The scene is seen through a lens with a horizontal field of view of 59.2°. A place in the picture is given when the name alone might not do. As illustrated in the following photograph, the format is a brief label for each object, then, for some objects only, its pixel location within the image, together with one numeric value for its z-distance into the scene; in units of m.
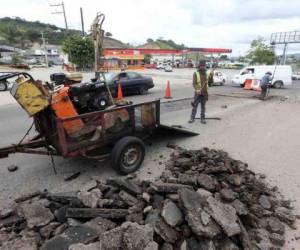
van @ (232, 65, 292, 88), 21.48
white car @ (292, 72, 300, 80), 36.94
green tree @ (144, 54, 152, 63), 67.44
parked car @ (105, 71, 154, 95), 14.22
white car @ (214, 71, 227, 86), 22.09
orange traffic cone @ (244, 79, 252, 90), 19.49
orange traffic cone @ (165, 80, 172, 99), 14.26
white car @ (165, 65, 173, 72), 46.49
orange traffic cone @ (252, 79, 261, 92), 18.70
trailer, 4.26
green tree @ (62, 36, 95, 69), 36.09
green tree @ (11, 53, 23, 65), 49.31
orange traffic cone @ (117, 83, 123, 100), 13.07
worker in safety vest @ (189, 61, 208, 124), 8.07
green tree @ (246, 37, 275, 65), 50.56
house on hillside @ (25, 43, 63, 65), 86.01
